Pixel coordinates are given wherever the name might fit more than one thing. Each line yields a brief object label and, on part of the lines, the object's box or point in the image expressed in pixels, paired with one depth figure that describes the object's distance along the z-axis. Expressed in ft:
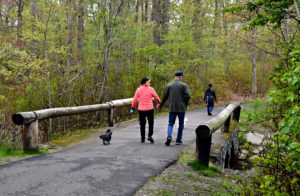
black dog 29.27
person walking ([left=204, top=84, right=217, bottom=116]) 55.52
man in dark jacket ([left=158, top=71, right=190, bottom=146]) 29.48
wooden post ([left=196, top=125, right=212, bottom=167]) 22.84
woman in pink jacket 30.55
